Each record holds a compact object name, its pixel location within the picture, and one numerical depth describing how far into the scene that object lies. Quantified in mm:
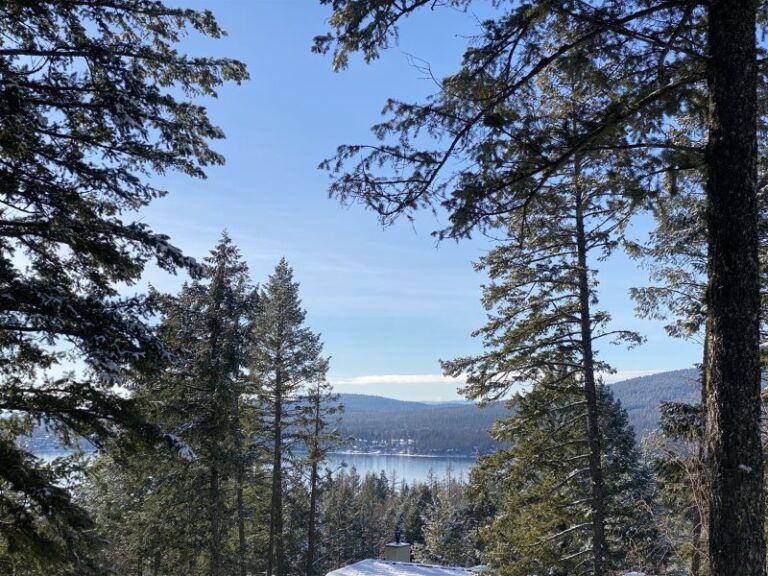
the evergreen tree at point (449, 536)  39500
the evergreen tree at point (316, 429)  20375
